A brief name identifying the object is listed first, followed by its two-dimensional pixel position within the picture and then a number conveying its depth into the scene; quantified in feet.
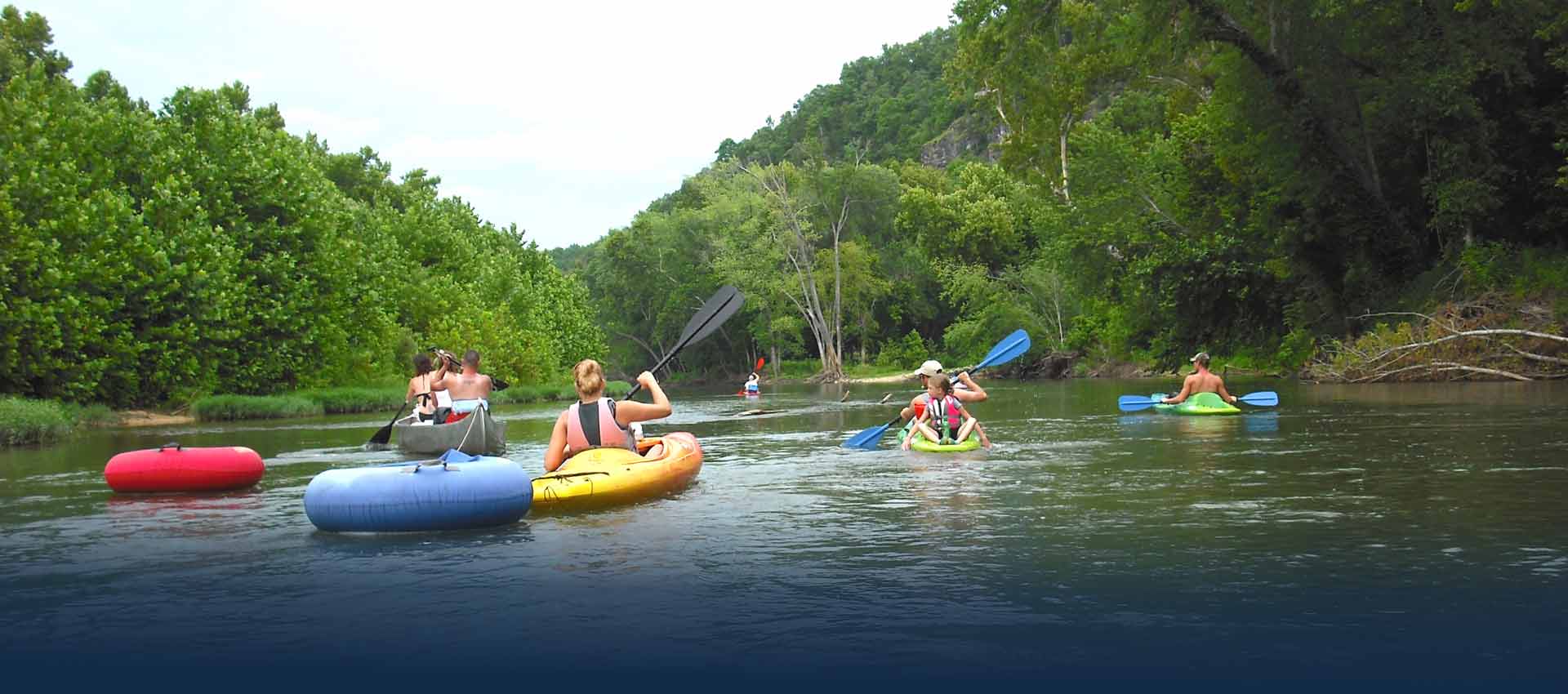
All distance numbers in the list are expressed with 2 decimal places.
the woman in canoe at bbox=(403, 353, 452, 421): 56.65
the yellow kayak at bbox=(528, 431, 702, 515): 31.63
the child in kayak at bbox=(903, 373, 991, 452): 49.01
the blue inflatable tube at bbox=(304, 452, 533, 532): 28.35
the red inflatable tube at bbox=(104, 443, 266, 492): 38.70
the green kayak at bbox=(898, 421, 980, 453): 48.60
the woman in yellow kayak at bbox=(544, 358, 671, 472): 33.81
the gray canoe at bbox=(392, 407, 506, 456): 49.65
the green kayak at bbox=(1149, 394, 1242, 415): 67.21
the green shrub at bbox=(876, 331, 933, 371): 229.25
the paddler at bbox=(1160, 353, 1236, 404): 69.72
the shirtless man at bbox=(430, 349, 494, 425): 54.29
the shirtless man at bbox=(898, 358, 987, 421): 47.52
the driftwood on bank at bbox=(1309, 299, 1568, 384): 79.25
